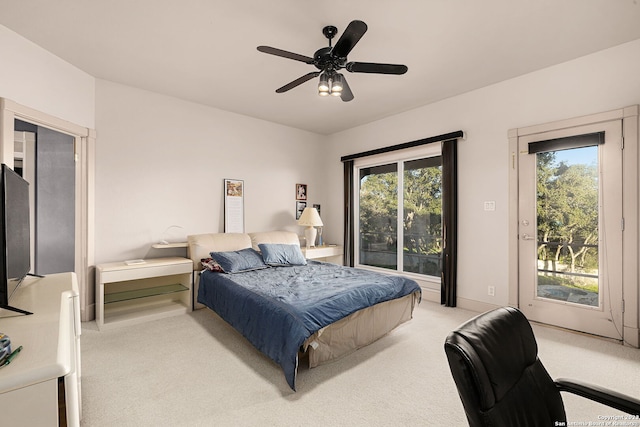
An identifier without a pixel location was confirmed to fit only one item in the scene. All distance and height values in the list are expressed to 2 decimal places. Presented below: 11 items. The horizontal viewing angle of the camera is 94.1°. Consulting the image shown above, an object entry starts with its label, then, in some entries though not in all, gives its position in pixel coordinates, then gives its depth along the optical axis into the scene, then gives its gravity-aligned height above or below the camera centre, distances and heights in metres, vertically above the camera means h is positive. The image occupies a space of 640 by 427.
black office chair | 0.93 -0.56
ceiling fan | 2.04 +1.18
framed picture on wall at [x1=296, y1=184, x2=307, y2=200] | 5.40 +0.40
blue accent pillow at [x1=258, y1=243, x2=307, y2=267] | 3.95 -0.56
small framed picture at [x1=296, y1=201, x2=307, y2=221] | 5.40 +0.10
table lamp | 4.96 -0.15
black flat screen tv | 1.33 -0.10
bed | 2.21 -0.76
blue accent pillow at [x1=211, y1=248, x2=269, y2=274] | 3.56 -0.59
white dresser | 0.80 -0.45
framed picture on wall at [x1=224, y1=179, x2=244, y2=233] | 4.49 +0.11
